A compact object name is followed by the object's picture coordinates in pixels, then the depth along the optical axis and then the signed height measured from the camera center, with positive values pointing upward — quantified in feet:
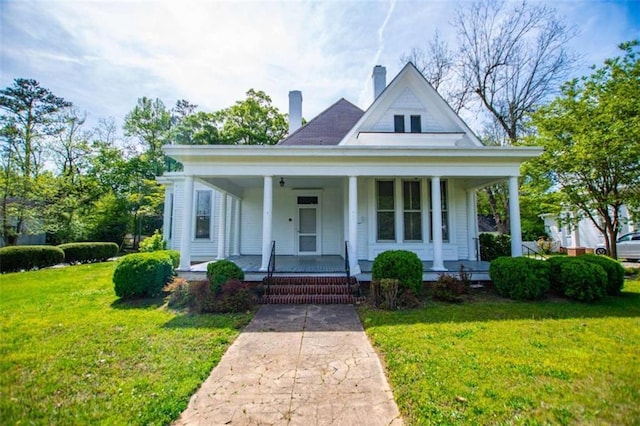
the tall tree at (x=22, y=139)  50.52 +21.13
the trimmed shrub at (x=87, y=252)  47.60 -2.81
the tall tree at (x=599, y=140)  33.22 +11.56
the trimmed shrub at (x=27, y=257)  37.52 -3.01
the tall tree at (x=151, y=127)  95.76 +37.09
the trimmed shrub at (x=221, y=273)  22.34 -2.97
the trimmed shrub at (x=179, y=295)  22.30 -4.65
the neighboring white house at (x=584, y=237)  61.80 -0.08
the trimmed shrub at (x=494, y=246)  44.96 -1.51
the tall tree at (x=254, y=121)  85.97 +35.33
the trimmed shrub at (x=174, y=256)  29.26 -2.16
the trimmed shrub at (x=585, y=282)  22.03 -3.48
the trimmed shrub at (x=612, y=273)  23.48 -2.96
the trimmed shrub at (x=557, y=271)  23.40 -2.83
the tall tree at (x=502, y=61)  56.08 +36.93
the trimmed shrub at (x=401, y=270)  22.45 -2.64
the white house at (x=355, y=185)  26.61 +5.90
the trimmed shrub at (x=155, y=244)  44.60 -1.27
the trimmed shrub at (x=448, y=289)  22.79 -4.27
